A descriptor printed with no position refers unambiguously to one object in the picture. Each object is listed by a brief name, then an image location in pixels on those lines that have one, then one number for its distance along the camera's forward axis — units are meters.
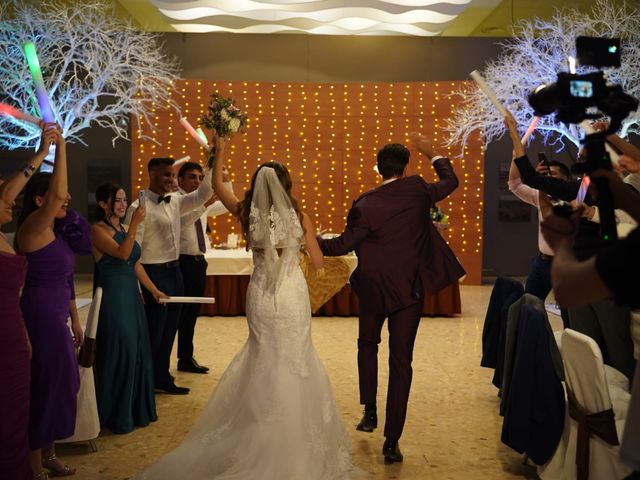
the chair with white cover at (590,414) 2.96
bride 3.51
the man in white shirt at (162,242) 4.98
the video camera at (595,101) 1.85
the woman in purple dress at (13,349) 2.87
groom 3.90
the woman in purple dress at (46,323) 3.37
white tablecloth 8.41
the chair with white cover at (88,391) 3.91
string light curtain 11.90
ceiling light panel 11.63
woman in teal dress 4.24
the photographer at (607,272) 1.61
